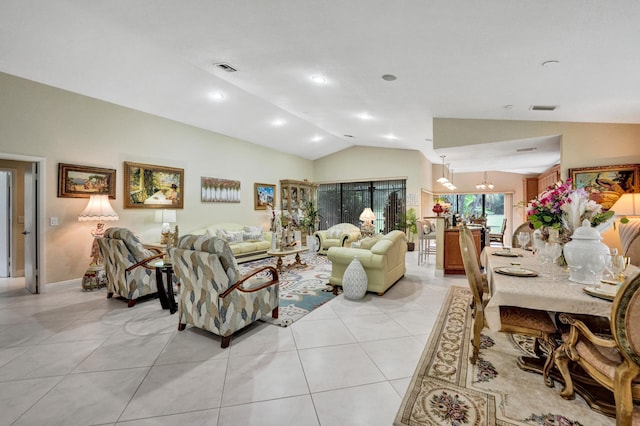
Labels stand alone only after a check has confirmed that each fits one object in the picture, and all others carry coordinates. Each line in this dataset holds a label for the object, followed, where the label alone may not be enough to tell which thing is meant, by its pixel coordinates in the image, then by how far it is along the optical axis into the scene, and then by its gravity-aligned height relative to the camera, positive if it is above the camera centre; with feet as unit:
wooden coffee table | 17.29 -2.55
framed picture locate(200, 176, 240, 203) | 21.65 +1.81
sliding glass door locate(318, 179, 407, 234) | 29.94 +1.19
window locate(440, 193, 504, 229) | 35.78 +0.88
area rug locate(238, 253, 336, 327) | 11.43 -3.95
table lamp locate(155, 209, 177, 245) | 18.25 -0.35
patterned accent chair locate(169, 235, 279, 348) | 8.46 -2.39
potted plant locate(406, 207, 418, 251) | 27.88 -1.01
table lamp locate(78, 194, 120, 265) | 14.65 -0.08
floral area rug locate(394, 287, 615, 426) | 5.62 -4.08
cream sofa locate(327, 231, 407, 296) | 13.43 -2.37
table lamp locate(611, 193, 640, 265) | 11.72 +0.12
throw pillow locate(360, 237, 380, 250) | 15.82 -1.71
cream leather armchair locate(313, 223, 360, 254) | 24.03 -2.11
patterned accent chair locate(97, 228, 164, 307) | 11.89 -2.18
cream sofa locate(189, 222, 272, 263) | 20.70 -2.01
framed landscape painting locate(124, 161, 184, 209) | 17.28 +1.72
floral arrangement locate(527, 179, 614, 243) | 6.93 +0.05
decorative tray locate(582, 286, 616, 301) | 5.34 -1.57
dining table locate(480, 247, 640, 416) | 5.41 -1.70
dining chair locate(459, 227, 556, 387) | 6.63 -2.62
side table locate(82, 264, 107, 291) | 14.32 -3.31
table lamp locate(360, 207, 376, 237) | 24.66 -0.93
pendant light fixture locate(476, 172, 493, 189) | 31.14 +3.27
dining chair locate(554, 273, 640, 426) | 4.13 -2.46
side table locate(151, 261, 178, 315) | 11.10 -3.03
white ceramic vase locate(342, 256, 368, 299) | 12.82 -3.13
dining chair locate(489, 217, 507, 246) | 26.78 -2.30
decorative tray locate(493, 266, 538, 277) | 7.18 -1.55
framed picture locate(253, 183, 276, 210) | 26.09 +1.68
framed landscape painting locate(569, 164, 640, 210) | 13.52 +1.64
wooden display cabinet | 28.84 +1.99
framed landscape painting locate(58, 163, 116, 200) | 14.56 +1.72
